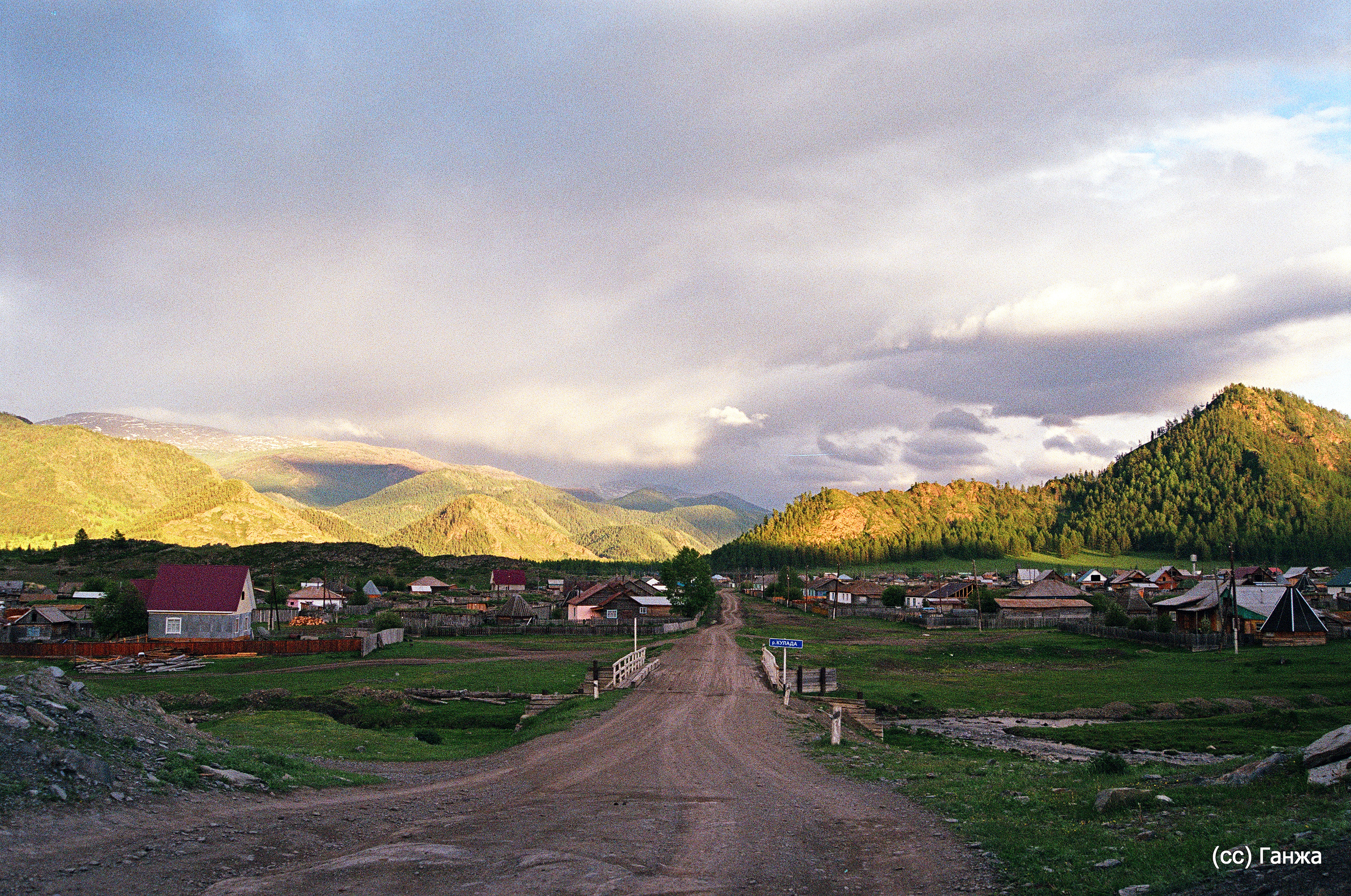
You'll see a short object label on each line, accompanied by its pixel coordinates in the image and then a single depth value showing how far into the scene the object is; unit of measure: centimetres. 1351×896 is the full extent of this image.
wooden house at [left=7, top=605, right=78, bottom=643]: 7750
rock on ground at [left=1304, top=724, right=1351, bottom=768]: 1291
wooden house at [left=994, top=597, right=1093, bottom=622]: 11244
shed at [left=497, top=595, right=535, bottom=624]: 9806
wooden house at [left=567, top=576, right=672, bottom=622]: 10862
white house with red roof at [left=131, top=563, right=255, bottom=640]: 7075
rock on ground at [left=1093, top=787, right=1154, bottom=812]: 1437
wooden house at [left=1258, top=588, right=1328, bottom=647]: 6912
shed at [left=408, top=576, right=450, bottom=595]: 15850
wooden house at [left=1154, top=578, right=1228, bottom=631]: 7925
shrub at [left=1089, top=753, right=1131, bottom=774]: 1950
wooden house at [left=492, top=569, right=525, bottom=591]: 16188
